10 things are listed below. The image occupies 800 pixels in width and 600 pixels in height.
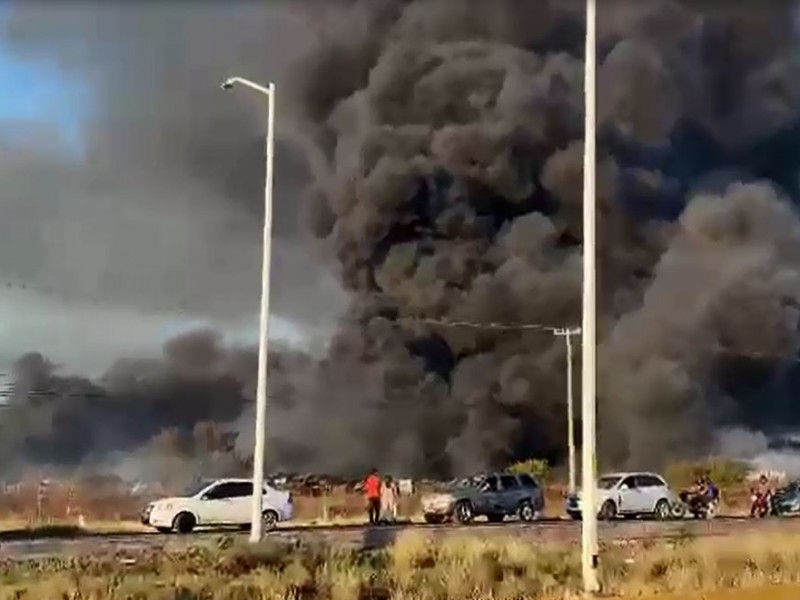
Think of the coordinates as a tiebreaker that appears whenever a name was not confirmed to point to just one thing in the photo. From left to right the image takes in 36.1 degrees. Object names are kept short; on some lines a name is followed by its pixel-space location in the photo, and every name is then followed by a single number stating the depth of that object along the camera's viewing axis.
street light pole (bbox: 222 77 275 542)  16.59
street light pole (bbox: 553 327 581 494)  32.53
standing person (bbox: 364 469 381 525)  25.25
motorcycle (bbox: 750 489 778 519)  31.16
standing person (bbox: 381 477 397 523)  28.27
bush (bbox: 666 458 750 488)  39.00
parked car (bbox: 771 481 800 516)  31.94
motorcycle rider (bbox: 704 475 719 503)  29.98
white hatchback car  22.89
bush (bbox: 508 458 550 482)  40.41
